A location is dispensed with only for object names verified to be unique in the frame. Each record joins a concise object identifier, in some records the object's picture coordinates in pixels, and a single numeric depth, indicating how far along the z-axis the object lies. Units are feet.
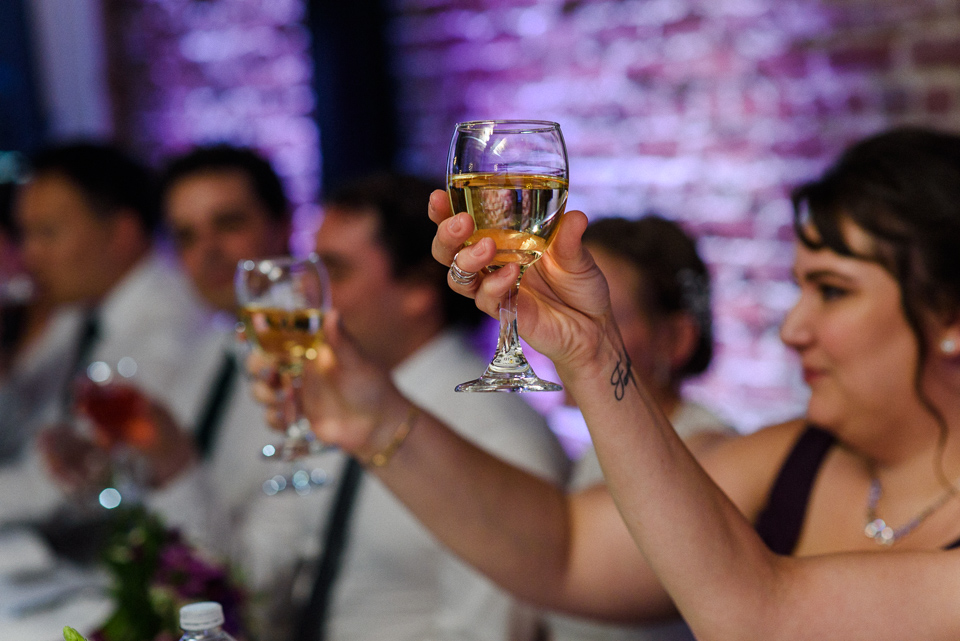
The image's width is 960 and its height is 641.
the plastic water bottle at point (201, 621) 5.33
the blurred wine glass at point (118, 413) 8.12
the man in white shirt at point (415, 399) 8.12
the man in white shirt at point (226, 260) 11.07
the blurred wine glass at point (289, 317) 6.26
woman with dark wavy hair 6.21
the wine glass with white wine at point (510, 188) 5.22
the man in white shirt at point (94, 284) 13.40
